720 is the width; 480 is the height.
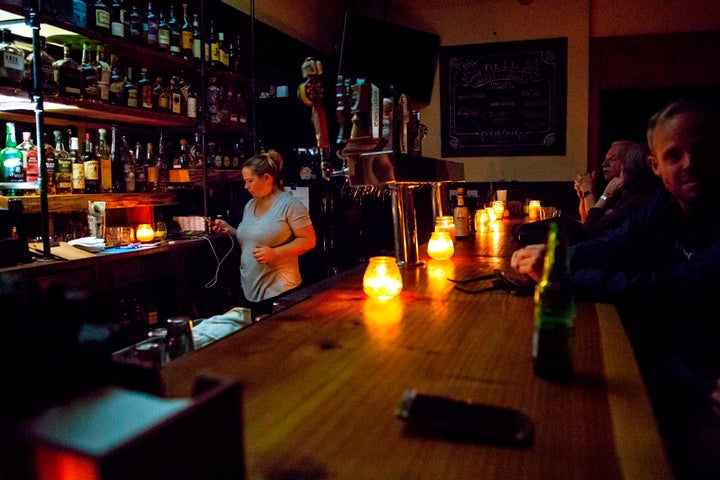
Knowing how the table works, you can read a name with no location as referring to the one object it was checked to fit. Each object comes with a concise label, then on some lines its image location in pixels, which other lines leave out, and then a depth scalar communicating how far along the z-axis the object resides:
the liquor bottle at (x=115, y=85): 3.25
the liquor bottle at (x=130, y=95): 3.35
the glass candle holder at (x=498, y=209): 4.80
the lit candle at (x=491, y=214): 4.02
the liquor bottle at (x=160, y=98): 3.59
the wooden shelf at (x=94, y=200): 2.77
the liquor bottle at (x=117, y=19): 3.15
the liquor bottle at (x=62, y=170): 3.03
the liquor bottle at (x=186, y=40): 3.73
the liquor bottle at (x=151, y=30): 3.42
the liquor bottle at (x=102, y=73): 3.12
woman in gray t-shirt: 3.24
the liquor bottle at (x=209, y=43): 3.95
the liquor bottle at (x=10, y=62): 2.52
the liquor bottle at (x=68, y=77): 2.90
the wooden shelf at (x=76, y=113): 2.66
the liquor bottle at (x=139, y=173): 3.60
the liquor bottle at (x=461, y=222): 3.29
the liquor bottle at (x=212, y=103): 4.05
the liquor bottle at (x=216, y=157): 4.20
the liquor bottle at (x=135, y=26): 3.31
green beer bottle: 1.00
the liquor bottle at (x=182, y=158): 4.00
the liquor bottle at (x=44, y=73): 2.72
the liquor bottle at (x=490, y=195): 5.55
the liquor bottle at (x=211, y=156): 4.15
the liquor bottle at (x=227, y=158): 4.30
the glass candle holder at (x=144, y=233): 3.44
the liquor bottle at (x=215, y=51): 3.97
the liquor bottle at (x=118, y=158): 3.48
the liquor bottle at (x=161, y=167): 3.80
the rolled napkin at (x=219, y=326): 1.39
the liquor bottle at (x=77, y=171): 3.13
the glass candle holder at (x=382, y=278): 1.61
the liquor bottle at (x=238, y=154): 4.42
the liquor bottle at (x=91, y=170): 3.18
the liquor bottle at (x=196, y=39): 3.80
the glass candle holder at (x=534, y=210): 4.74
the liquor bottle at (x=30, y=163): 2.84
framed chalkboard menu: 6.06
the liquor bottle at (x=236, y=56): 4.22
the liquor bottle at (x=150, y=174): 3.70
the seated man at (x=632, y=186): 3.21
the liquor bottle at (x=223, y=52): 4.04
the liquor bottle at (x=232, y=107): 4.19
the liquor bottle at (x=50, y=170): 2.98
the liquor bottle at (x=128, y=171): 3.49
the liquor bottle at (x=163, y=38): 3.51
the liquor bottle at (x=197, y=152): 4.04
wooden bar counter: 0.71
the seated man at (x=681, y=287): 1.40
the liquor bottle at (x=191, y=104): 3.84
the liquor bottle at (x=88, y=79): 3.03
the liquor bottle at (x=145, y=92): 3.43
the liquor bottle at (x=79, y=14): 2.86
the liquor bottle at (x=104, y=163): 3.30
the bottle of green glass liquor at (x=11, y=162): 2.78
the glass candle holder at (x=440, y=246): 2.39
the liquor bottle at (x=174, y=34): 3.64
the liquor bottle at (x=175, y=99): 3.69
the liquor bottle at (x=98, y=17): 3.02
